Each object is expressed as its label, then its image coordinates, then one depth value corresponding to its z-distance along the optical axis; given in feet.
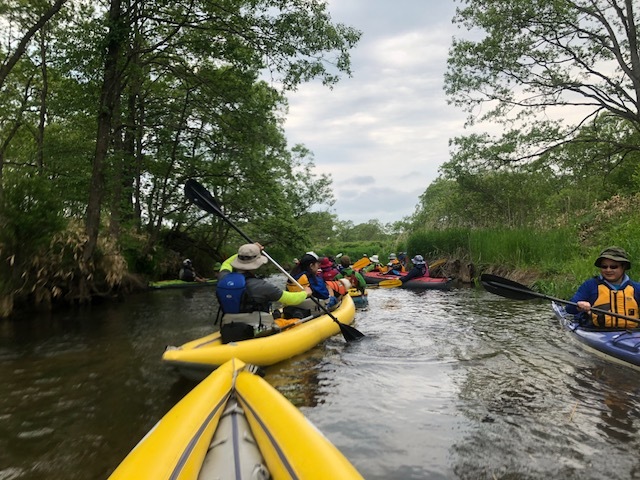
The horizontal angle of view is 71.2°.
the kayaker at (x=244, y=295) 17.15
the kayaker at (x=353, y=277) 37.76
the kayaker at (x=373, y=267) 59.13
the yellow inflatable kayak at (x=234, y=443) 6.75
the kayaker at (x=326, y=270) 32.22
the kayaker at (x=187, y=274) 56.03
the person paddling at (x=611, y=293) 16.71
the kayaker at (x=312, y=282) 25.85
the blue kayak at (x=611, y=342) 15.30
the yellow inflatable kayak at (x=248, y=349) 14.87
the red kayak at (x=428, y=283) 47.65
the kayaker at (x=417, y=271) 49.70
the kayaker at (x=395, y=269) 54.75
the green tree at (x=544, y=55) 42.55
